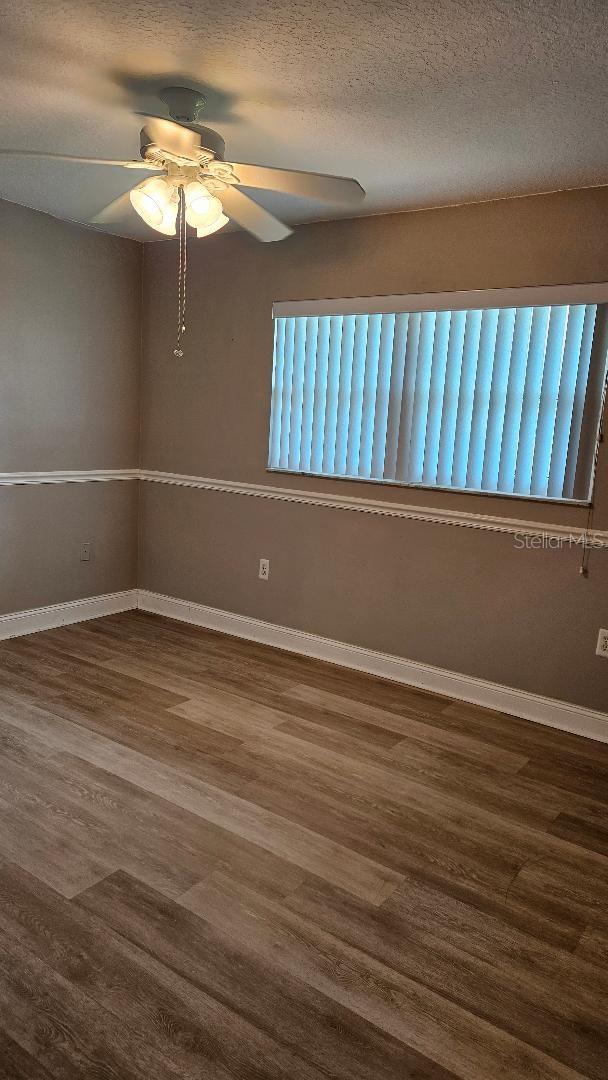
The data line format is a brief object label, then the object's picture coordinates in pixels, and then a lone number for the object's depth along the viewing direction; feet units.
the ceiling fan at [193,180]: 6.31
